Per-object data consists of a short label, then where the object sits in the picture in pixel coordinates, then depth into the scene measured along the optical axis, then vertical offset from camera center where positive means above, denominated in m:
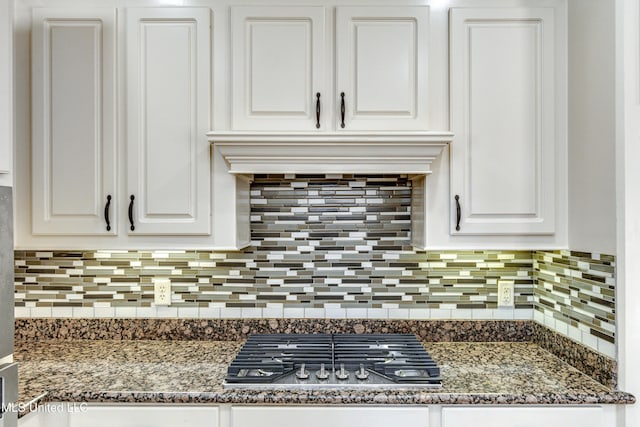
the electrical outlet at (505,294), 2.06 -0.38
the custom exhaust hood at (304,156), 1.67 +0.20
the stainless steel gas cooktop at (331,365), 1.52 -0.54
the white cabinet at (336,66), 1.73 +0.55
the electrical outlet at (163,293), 2.06 -0.37
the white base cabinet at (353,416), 1.48 -0.66
